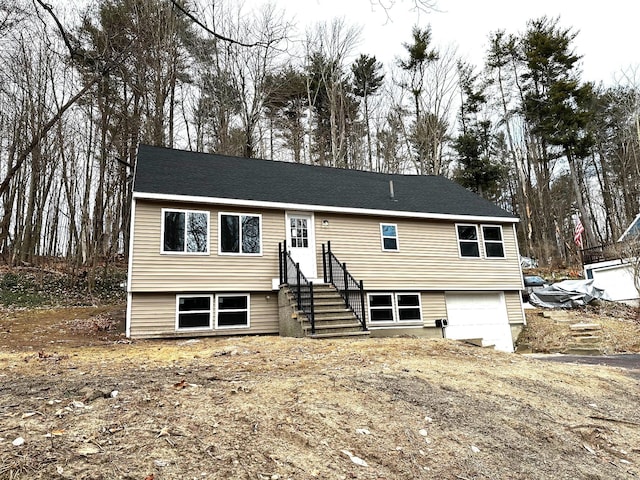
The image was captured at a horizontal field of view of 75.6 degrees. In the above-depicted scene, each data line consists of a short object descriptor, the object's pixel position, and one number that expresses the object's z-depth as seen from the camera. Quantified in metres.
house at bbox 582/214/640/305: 19.40
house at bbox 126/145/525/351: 11.19
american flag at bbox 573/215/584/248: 22.19
